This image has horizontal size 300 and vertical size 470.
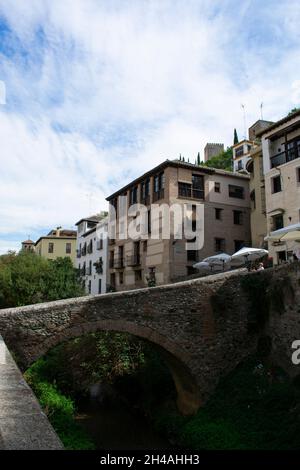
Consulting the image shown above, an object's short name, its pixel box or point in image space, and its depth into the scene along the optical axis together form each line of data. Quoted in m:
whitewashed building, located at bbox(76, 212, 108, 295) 38.19
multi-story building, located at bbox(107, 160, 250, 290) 28.11
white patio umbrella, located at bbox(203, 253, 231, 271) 21.83
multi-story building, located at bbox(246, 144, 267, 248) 26.84
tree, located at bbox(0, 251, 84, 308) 26.78
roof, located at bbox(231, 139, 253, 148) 49.76
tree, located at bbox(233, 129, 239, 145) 65.49
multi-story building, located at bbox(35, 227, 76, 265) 57.44
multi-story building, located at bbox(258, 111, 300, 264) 22.22
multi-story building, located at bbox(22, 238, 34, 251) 73.06
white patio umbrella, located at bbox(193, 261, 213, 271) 23.14
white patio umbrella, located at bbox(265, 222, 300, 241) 14.89
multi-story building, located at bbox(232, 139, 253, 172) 50.00
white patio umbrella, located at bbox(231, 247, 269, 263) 18.53
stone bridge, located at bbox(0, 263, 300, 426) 12.47
